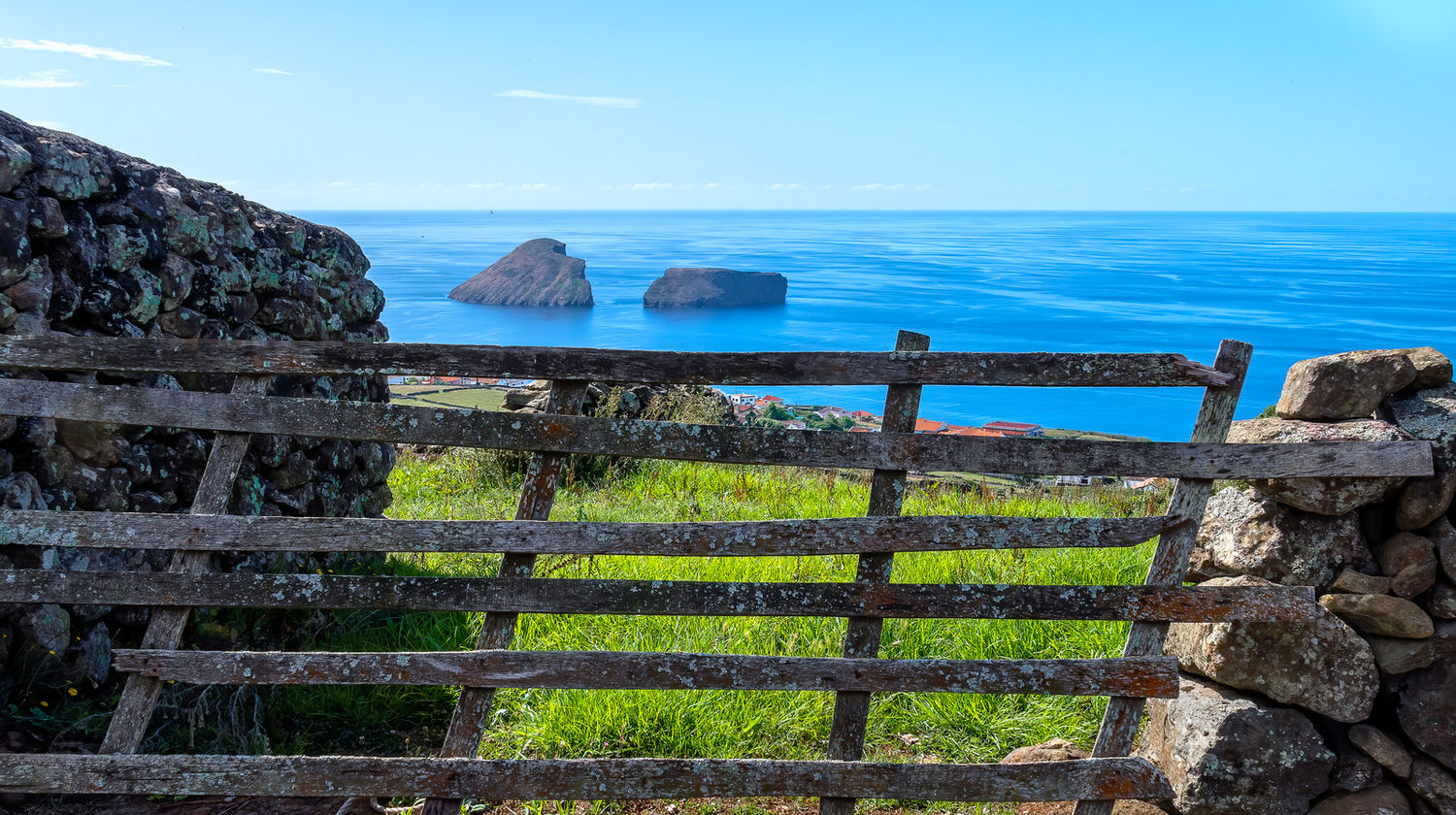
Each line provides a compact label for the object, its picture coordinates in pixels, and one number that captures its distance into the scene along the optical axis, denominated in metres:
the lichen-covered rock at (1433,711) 3.31
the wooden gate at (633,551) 3.10
